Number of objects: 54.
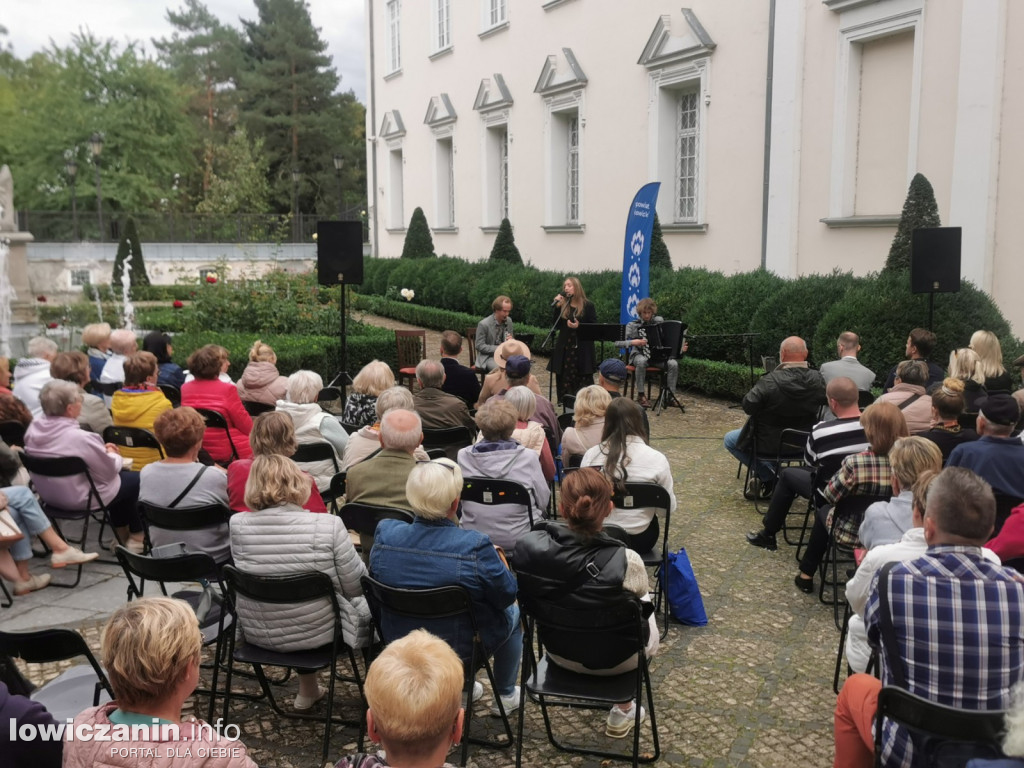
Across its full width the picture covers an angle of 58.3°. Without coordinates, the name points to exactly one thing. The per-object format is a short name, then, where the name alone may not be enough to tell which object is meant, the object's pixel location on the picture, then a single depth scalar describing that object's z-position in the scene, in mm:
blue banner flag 12000
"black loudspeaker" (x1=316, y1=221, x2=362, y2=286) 9898
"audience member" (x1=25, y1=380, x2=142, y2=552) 5590
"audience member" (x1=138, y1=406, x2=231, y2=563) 4609
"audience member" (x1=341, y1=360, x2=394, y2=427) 6453
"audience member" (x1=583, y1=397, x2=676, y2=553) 4695
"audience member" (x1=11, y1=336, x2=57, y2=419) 7395
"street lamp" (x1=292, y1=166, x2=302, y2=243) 41809
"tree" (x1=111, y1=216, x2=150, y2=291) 30297
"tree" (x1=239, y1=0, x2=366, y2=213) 49938
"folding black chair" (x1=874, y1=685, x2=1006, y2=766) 2416
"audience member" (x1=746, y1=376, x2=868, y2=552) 5403
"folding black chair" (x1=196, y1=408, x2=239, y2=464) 6438
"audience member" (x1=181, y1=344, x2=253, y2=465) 6535
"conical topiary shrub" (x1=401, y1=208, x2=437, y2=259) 24797
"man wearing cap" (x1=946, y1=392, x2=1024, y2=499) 4469
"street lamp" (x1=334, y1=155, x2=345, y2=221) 34262
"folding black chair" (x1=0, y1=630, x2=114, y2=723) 2853
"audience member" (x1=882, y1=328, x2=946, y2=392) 7254
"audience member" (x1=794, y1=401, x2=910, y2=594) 4711
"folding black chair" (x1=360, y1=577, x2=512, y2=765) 3361
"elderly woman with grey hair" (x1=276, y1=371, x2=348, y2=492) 6094
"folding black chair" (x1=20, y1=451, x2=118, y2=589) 5457
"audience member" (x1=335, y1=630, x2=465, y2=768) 2070
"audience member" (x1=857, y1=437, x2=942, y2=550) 3984
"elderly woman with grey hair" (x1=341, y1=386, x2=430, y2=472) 5402
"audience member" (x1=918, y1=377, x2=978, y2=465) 5250
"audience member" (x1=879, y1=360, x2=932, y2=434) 6031
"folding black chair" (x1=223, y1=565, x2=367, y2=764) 3490
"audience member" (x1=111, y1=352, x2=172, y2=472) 6371
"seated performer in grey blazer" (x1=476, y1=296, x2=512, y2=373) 10078
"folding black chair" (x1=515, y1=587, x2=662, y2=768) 3342
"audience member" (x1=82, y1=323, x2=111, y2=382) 8359
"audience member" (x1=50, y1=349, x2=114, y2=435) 6570
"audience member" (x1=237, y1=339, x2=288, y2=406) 7672
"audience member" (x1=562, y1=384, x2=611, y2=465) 5711
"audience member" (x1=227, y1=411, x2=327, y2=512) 4594
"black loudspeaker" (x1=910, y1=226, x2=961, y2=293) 8859
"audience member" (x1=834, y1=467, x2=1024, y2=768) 2658
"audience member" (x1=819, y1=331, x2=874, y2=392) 7445
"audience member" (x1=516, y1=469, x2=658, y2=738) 3387
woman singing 10367
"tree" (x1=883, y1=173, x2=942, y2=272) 10562
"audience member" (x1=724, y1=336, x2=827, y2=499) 6637
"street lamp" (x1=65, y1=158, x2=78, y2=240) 34875
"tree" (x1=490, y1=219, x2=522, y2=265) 20344
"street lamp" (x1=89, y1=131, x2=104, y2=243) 30473
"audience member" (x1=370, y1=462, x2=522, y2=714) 3498
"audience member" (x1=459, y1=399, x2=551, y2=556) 4727
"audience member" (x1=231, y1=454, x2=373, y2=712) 3639
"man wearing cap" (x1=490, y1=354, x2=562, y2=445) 6602
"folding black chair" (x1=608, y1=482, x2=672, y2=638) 4559
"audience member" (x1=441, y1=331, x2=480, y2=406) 8109
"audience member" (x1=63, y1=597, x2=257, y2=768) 2203
